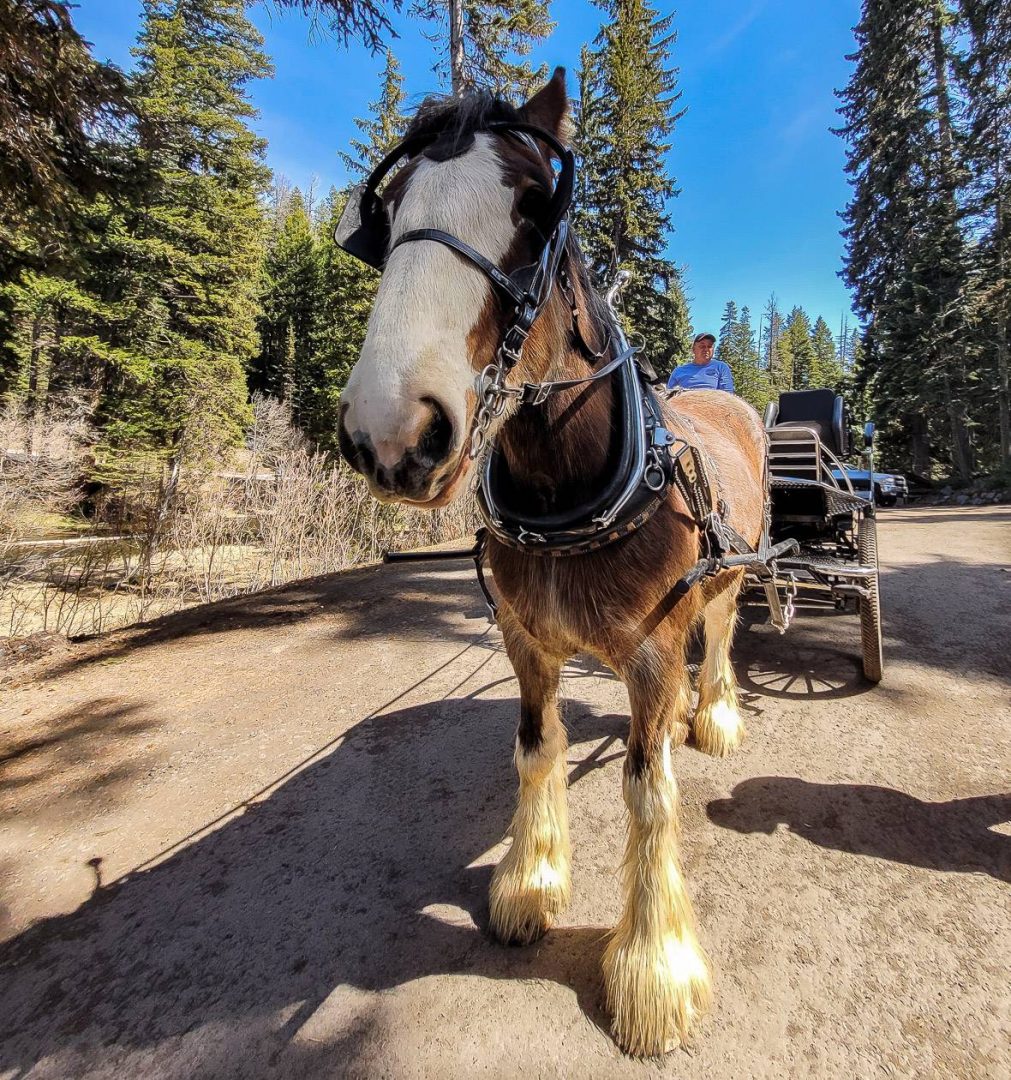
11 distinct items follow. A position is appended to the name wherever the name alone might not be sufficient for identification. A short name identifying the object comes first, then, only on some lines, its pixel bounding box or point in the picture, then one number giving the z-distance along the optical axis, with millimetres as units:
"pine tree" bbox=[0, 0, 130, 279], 3701
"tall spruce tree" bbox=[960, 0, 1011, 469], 16297
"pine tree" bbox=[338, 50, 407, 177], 20391
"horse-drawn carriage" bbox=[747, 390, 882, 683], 3486
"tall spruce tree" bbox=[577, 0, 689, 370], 19391
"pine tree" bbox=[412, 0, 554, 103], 9844
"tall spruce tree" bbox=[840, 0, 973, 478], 18781
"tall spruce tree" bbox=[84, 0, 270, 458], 16703
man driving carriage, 5355
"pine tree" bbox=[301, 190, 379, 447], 21516
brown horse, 1062
